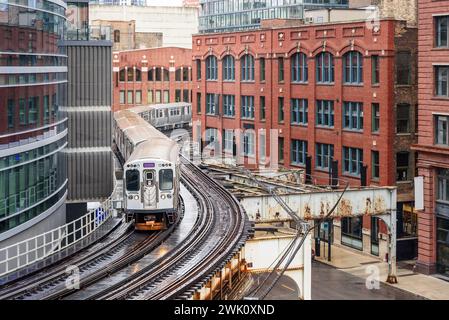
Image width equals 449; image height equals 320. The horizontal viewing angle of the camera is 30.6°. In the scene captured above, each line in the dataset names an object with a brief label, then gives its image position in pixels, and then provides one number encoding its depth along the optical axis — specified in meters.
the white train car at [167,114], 83.18
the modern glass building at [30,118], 27.70
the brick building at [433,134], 42.84
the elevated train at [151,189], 31.58
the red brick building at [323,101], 49.56
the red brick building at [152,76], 99.31
